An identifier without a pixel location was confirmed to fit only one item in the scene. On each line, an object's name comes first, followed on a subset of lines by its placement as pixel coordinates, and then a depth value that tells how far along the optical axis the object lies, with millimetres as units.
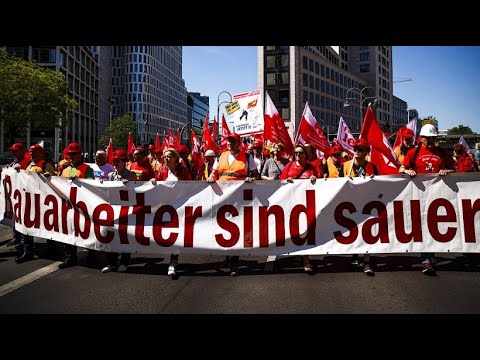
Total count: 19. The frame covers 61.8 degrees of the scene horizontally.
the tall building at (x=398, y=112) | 117688
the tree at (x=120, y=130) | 60906
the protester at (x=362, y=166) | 5784
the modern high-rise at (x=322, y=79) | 64688
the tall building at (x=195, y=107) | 173500
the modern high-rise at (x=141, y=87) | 119938
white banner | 5441
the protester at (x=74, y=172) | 6160
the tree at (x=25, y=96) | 30172
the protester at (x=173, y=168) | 6043
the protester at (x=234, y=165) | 5910
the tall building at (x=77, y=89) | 57656
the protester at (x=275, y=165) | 8594
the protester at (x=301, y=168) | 5977
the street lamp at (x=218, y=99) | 41525
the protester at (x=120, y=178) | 5850
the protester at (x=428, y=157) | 5809
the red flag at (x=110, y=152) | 12126
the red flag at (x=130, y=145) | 13479
